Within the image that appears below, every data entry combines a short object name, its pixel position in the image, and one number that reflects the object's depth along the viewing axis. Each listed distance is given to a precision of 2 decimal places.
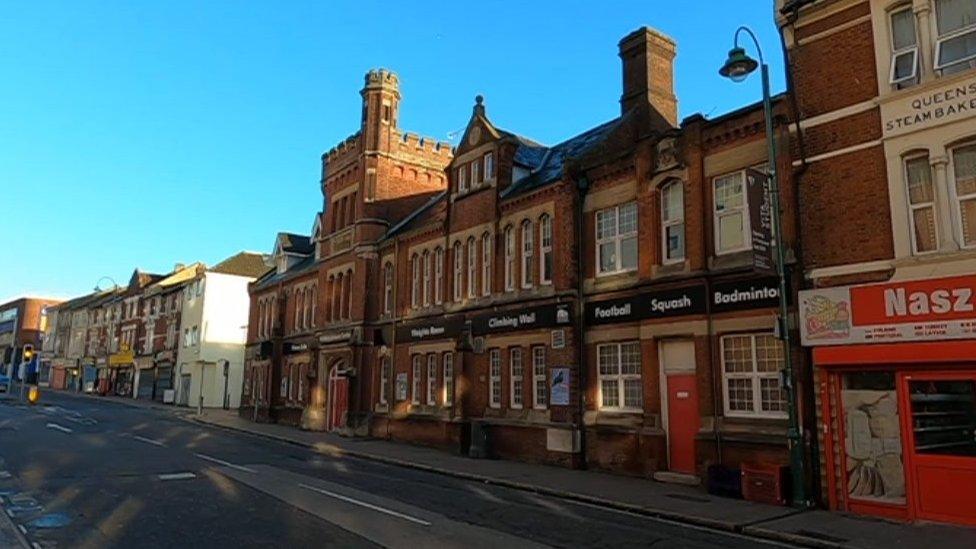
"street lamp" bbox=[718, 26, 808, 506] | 12.91
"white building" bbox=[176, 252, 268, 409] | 51.97
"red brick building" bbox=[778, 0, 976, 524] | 11.57
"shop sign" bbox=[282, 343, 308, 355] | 35.58
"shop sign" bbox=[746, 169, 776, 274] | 13.63
